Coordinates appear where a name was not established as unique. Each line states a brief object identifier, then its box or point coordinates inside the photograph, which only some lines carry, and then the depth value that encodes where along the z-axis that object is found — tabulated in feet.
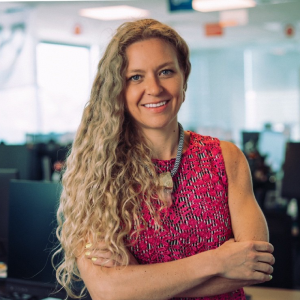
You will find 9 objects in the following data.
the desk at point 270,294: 6.69
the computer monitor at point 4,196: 7.95
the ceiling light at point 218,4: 24.56
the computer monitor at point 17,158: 10.25
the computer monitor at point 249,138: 20.33
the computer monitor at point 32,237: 6.32
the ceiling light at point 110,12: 26.27
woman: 4.48
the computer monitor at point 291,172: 12.28
